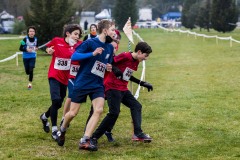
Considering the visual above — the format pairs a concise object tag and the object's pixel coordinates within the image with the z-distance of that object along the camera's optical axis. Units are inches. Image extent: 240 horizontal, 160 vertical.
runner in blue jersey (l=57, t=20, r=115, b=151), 580.9
